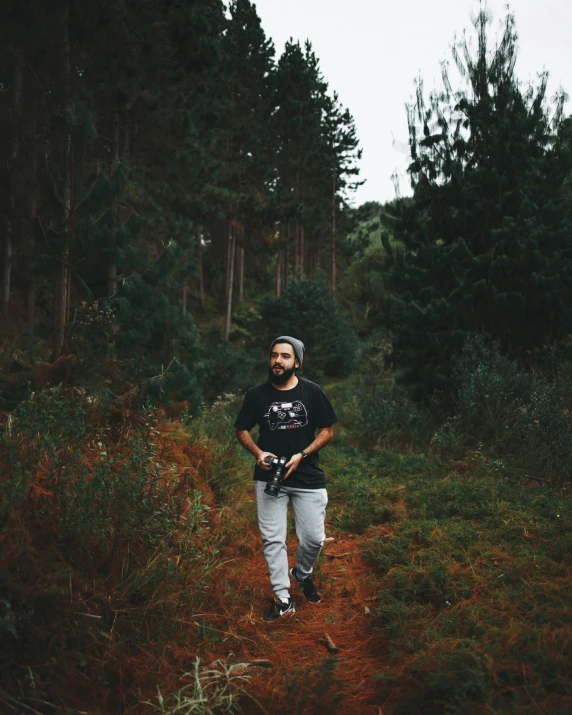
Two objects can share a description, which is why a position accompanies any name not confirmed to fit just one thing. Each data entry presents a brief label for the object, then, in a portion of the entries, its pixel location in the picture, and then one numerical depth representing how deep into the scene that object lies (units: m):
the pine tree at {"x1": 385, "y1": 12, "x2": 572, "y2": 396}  9.15
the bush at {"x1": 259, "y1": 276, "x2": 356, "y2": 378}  22.00
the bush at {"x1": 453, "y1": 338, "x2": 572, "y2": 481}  7.03
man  4.12
